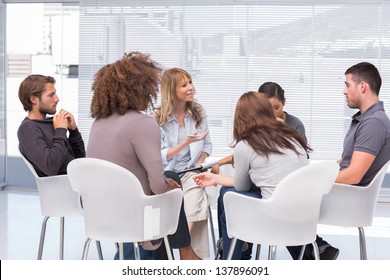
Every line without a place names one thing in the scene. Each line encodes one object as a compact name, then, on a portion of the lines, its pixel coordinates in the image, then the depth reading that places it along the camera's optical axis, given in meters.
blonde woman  4.63
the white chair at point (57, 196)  4.19
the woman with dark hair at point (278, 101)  5.19
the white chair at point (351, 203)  3.92
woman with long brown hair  3.61
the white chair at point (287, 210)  3.33
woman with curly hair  3.33
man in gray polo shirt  3.91
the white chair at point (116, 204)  3.25
